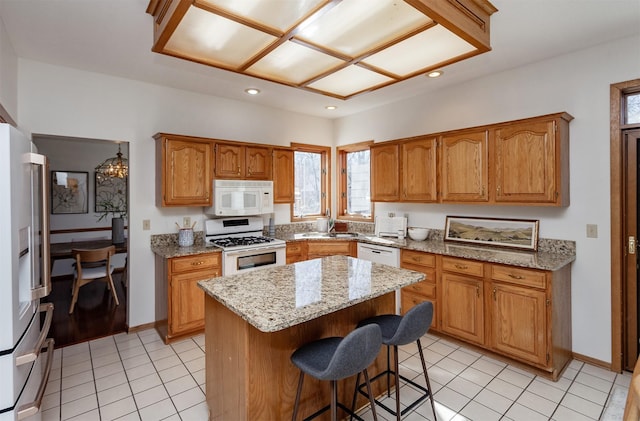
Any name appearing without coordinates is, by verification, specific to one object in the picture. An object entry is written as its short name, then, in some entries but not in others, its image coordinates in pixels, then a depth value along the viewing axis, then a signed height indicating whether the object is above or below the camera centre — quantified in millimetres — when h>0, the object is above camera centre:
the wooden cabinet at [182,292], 3197 -811
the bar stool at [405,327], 1799 -709
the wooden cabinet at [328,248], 4195 -503
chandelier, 4975 +682
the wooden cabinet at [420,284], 3309 -788
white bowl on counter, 3861 -304
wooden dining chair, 4102 -731
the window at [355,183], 4848 +403
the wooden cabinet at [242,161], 3766 +590
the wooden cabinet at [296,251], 4095 -532
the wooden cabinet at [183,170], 3395 +438
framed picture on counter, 3131 -255
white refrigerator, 1372 -272
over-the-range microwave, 3744 +149
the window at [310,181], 4961 +445
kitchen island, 1653 -686
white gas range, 3516 -382
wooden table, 4410 -507
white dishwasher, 3615 -530
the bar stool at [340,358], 1480 -738
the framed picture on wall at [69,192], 5535 +358
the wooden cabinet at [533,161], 2729 +397
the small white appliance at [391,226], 4070 -229
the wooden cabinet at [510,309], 2564 -884
